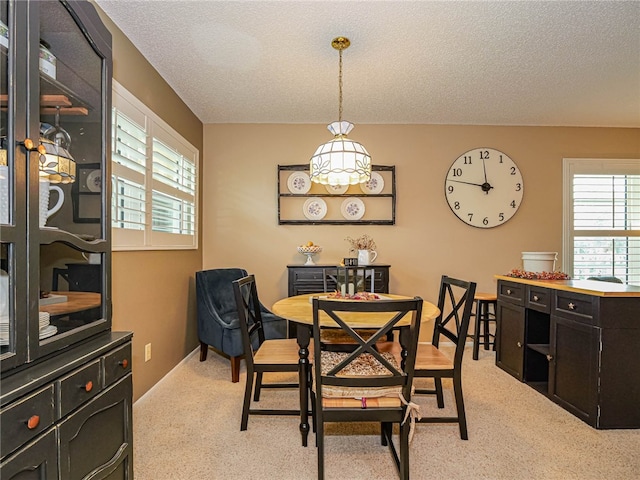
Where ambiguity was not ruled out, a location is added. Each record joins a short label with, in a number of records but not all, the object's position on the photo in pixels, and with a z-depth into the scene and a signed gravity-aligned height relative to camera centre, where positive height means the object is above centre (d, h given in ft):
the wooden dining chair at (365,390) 5.40 -2.37
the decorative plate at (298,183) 13.64 +1.99
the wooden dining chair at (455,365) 6.90 -2.47
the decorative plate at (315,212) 13.67 +0.91
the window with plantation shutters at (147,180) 7.72 +1.40
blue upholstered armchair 10.03 -2.51
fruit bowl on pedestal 13.12 -0.51
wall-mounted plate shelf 13.64 +1.39
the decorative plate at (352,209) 13.73 +1.04
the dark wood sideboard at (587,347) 7.40 -2.44
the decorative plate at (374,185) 13.74 +1.96
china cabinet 3.23 -0.23
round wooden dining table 6.28 -1.53
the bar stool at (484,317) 11.94 -2.77
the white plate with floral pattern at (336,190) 13.61 +1.74
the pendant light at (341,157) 7.92 +1.75
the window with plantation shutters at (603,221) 14.05 +0.69
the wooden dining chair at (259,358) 7.16 -2.49
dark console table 12.52 -1.49
